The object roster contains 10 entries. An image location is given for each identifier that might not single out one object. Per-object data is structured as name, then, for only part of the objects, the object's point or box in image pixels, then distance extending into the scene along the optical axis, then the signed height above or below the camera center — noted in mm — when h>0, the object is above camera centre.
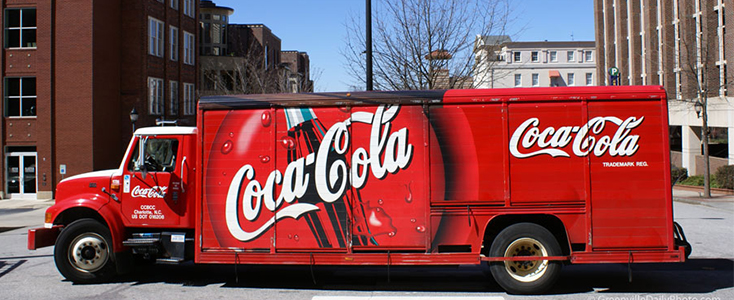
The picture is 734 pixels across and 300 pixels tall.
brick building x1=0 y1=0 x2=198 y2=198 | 28656 +3553
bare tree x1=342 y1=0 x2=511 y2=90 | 16000 +2806
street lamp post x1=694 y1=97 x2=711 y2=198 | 24094 +60
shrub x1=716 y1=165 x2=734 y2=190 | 26253 -885
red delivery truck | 8031 -271
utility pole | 12055 +2397
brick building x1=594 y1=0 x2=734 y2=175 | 31344 +7329
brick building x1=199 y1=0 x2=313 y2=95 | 33625 +9773
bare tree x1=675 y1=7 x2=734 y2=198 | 24453 +4484
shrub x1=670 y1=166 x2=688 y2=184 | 29262 -693
